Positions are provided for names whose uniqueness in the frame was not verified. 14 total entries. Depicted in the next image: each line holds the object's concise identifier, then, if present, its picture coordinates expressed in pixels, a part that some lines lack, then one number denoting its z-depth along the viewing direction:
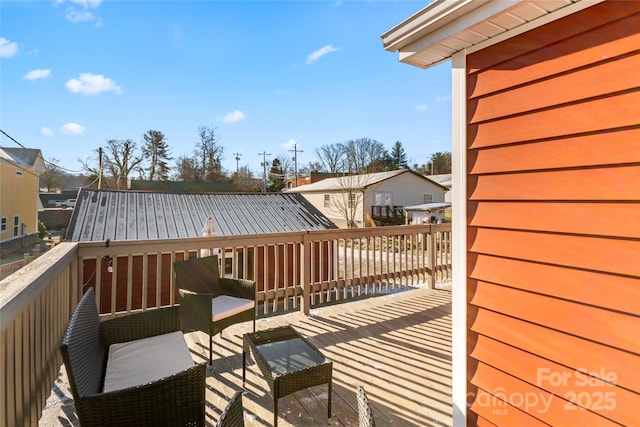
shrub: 14.86
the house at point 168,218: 8.31
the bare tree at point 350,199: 21.66
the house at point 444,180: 24.62
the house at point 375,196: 21.45
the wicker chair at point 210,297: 2.59
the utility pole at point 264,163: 33.53
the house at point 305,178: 33.81
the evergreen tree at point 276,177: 37.25
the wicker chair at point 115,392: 1.29
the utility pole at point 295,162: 34.44
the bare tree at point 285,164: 37.66
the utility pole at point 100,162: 16.65
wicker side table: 1.81
